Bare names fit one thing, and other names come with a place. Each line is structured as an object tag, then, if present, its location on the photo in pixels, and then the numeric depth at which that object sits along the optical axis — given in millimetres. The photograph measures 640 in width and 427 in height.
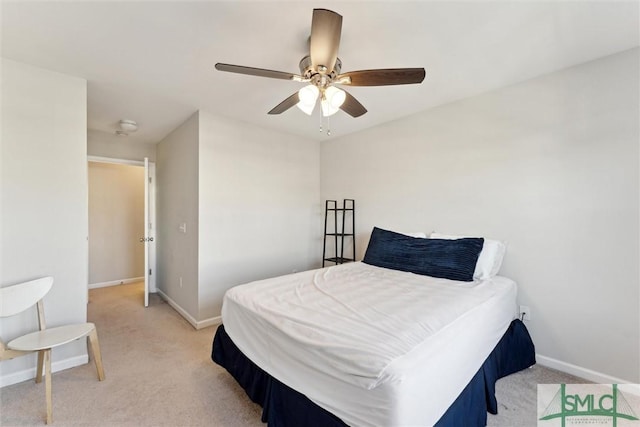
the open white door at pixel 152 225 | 4340
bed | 1140
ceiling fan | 1406
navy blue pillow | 2416
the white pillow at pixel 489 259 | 2389
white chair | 1792
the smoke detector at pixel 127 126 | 3400
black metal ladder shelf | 3963
